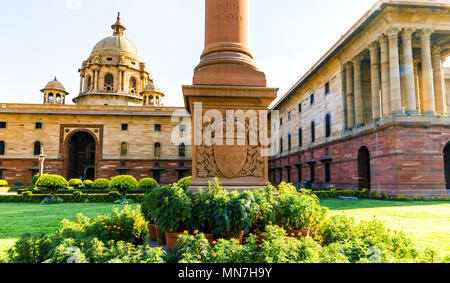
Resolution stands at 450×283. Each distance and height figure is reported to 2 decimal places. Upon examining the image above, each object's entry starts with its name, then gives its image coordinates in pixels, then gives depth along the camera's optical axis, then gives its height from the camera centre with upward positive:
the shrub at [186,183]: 14.00 -0.86
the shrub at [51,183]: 20.17 -1.18
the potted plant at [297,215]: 4.68 -0.83
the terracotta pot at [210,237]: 4.23 -1.07
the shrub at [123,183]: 20.17 -1.19
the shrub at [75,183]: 31.41 -1.86
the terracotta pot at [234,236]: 4.33 -1.07
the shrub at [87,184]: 32.28 -2.01
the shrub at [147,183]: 26.12 -1.56
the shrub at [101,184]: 26.56 -1.65
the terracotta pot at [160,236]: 4.79 -1.20
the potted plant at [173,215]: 4.30 -0.76
